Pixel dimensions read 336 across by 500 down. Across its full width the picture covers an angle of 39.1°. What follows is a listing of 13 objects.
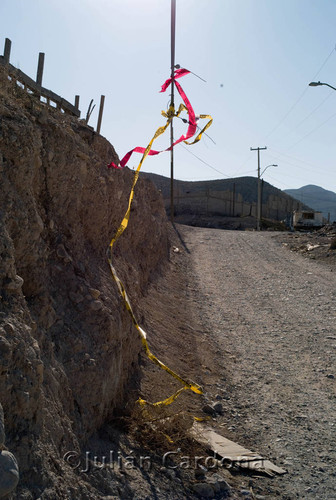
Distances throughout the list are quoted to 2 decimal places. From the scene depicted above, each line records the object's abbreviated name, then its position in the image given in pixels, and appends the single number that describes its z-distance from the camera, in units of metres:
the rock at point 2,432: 2.55
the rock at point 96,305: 5.08
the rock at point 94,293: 5.24
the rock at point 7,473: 2.43
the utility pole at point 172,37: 6.38
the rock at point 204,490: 4.12
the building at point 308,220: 44.59
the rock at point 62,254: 5.18
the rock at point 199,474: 4.35
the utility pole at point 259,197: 44.22
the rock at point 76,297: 4.96
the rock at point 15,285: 3.51
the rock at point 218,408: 6.23
